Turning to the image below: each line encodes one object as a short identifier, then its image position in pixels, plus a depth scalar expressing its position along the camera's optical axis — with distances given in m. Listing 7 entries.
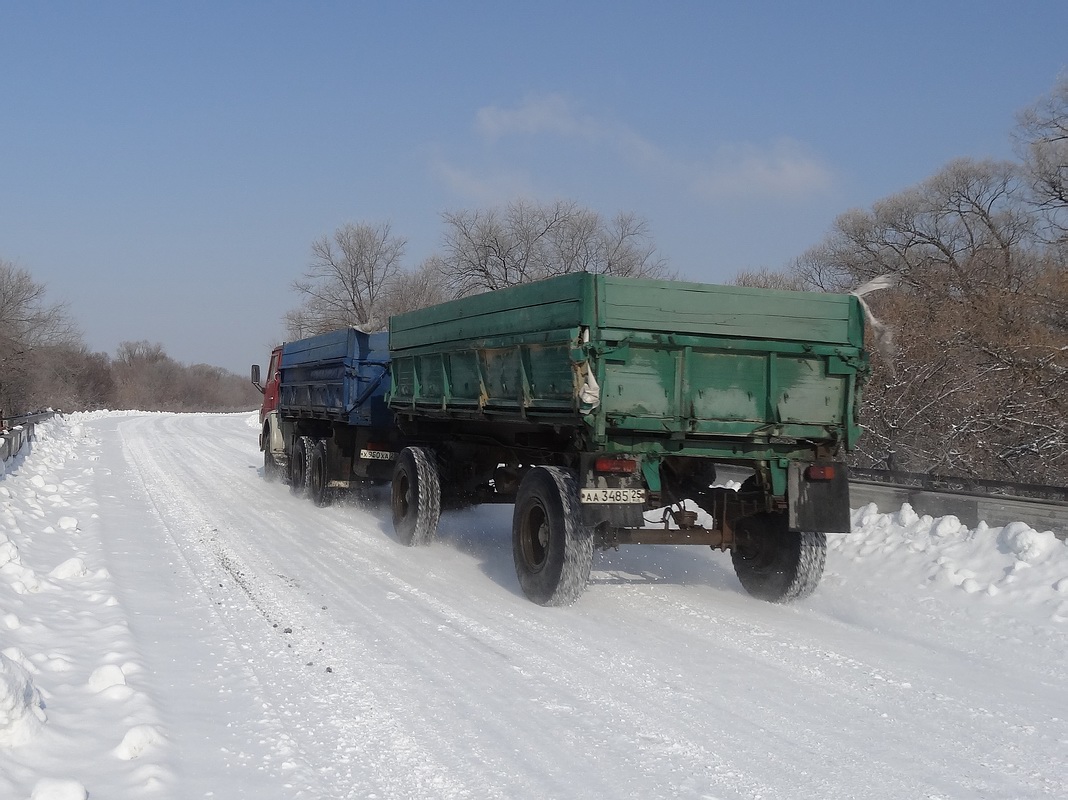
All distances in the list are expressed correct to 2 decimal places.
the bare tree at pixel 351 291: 49.09
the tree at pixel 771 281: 33.88
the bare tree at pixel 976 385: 11.80
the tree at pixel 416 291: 44.36
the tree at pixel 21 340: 47.62
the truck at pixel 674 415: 6.87
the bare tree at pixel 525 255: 39.25
